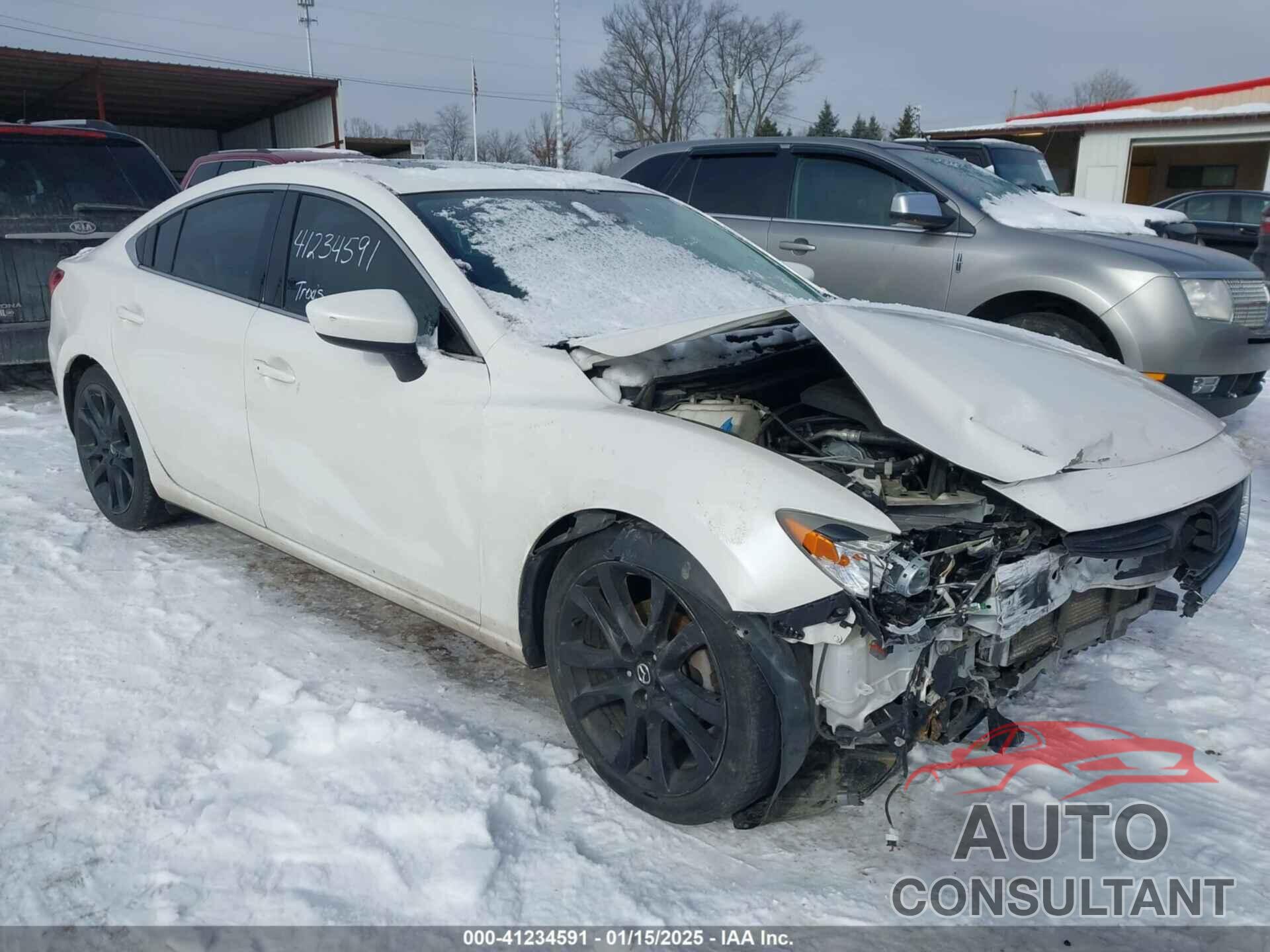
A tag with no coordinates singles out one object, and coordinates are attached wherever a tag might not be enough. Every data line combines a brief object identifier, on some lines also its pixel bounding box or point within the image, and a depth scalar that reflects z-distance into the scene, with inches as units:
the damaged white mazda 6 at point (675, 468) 85.9
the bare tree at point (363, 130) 2694.4
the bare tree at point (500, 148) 2300.7
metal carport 740.0
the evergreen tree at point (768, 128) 1894.7
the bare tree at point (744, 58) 2220.7
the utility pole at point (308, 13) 2186.3
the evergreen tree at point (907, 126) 1775.3
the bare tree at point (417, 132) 2726.4
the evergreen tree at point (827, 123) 2059.5
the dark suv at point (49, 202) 253.1
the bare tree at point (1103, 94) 3048.7
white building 914.7
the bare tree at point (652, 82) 2175.2
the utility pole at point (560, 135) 1195.3
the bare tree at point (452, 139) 2571.4
